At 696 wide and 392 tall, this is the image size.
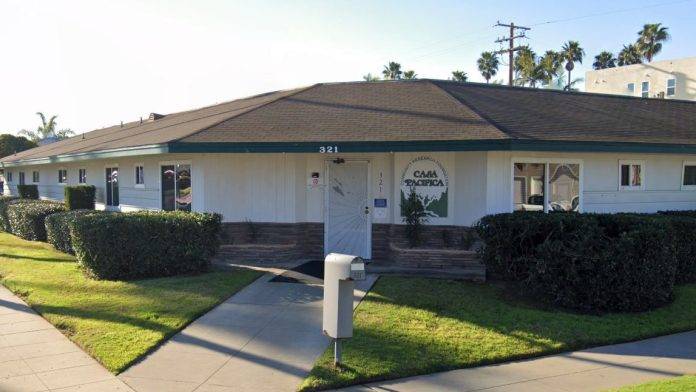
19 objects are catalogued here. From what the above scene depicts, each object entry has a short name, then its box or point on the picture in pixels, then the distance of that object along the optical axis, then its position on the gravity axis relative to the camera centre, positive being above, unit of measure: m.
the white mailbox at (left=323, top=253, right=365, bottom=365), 5.81 -1.20
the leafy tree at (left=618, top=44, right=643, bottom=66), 62.84 +13.52
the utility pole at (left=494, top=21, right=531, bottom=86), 43.44 +10.63
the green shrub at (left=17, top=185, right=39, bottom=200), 24.52 -0.38
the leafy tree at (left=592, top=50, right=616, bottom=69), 67.44 +13.83
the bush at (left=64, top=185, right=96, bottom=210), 17.11 -0.48
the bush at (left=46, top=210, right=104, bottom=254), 13.38 -1.15
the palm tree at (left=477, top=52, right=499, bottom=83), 70.94 +13.98
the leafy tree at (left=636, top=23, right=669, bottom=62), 60.75 +14.66
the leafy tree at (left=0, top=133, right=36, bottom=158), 47.78 +3.15
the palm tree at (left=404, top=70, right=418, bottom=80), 61.34 +11.21
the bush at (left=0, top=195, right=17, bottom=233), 20.33 -1.28
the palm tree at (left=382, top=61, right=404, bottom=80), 65.75 +12.35
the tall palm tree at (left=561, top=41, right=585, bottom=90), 65.96 +14.43
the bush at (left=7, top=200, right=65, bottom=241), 16.94 -1.07
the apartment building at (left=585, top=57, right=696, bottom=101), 38.75 +7.01
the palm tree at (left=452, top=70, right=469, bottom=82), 62.84 +11.31
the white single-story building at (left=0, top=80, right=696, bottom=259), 11.10 +0.38
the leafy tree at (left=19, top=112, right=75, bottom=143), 69.74 +6.39
